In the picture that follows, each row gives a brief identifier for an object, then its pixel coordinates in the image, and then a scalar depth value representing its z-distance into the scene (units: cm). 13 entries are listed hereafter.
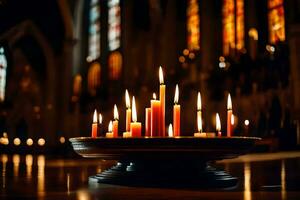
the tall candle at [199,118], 268
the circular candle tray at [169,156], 251
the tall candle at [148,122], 276
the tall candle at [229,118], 274
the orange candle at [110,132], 304
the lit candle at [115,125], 291
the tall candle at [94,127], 300
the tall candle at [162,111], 269
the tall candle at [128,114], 283
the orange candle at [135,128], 277
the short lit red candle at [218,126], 279
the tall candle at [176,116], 268
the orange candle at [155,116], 268
